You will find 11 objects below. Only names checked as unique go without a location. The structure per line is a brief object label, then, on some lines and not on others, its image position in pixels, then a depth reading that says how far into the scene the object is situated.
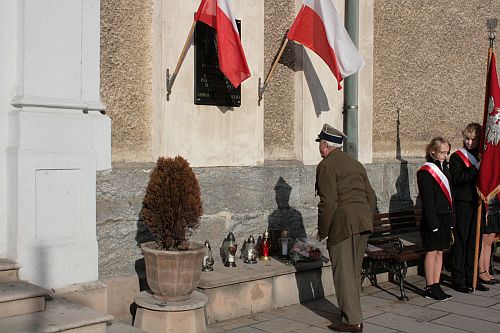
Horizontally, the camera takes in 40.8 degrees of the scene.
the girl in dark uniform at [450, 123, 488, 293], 7.73
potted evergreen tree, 5.40
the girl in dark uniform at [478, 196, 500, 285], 8.07
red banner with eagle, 7.50
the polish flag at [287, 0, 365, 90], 7.58
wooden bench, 7.37
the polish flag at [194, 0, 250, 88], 6.55
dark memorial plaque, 6.93
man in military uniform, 5.91
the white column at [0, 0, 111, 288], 5.25
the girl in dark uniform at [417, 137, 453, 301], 7.11
